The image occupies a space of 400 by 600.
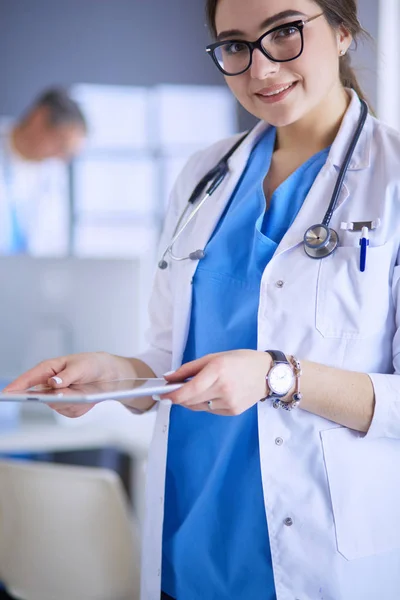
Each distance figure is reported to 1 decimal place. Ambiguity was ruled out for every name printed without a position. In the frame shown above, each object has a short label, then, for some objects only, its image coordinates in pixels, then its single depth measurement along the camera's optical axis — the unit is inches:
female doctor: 41.8
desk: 90.3
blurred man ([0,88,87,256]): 210.2
